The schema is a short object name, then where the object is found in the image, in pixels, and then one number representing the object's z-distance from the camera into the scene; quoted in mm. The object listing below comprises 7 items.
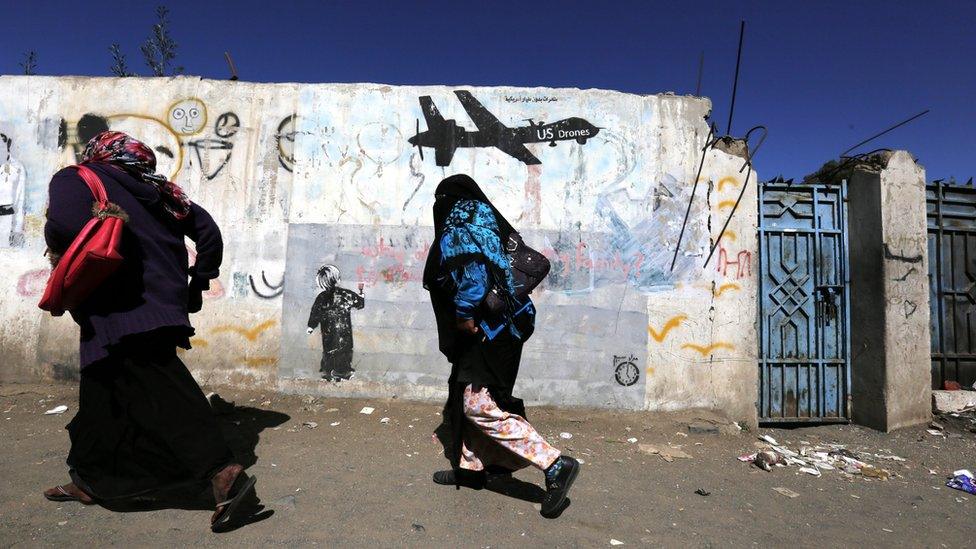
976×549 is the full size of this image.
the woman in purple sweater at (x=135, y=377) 2074
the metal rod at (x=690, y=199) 4094
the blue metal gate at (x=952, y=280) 4828
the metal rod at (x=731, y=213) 4067
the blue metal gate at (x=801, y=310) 4383
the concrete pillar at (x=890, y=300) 4234
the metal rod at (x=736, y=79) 3158
